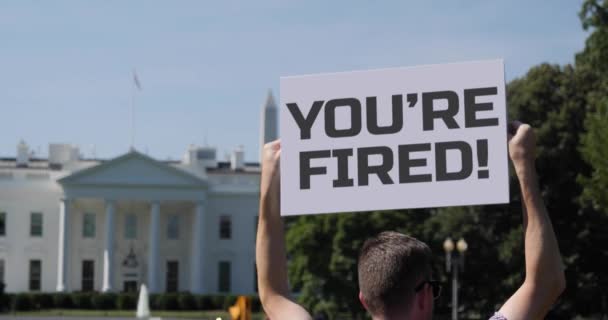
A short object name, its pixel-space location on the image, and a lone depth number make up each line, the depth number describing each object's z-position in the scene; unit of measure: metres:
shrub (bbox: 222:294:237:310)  75.31
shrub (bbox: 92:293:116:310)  76.06
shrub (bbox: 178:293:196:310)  78.44
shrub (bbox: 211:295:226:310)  79.12
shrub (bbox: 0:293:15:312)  69.68
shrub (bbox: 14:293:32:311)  73.81
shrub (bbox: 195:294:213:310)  79.19
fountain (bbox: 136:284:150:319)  33.07
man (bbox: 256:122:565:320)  3.04
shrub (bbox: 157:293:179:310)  77.88
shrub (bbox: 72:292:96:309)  76.38
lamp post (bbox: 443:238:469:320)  36.22
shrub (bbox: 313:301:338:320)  51.00
